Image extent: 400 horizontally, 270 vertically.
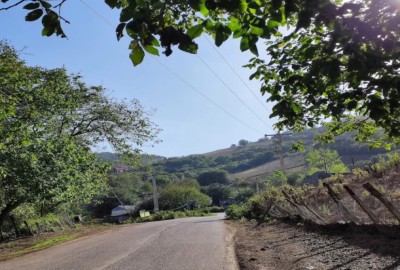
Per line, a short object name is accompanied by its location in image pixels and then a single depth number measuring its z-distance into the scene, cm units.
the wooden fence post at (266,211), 2252
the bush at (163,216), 4684
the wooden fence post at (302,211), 1467
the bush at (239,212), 3297
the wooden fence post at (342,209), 1091
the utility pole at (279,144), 4988
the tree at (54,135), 1602
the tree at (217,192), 10912
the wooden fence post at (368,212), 952
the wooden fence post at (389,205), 822
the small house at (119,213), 6981
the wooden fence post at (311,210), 1307
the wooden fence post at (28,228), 2652
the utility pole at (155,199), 6991
